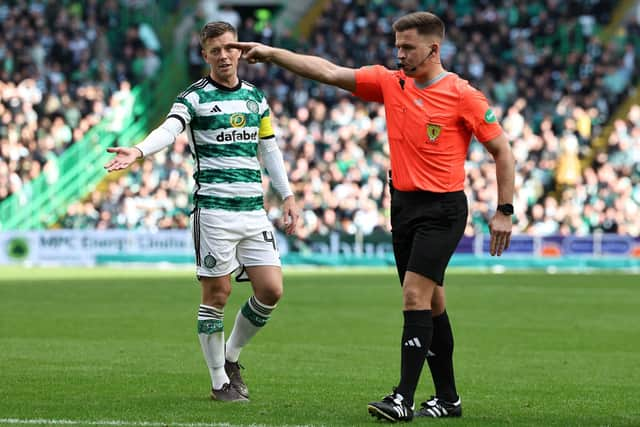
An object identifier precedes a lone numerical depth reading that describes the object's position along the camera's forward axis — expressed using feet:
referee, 55.83
